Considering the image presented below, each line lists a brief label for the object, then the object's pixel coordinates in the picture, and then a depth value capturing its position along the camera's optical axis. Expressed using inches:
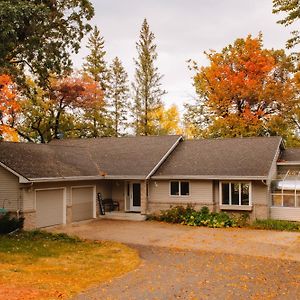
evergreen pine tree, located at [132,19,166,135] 1755.7
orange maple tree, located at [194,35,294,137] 1417.3
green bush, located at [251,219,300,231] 855.7
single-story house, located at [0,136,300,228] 866.1
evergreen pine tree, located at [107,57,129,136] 1882.4
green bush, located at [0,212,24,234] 789.8
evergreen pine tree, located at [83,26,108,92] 1881.2
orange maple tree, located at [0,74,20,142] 1347.2
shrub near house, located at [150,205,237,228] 911.7
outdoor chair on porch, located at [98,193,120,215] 1047.0
